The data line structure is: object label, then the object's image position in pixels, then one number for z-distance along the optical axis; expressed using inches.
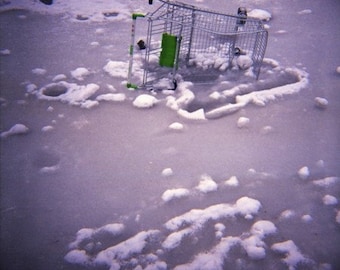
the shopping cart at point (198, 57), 142.9
